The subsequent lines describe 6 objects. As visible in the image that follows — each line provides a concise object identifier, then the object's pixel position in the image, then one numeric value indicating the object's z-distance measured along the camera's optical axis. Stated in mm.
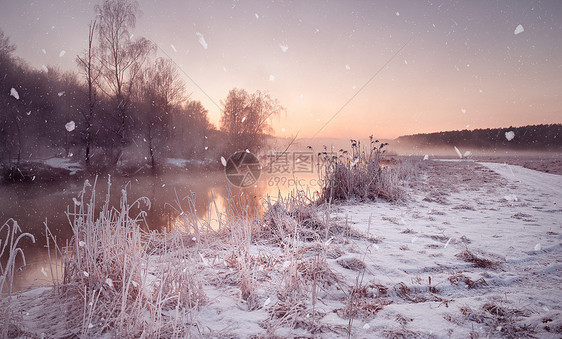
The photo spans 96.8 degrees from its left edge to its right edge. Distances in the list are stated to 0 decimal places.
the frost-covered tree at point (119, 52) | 17406
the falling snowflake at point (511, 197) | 5724
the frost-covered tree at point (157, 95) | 21328
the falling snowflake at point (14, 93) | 17450
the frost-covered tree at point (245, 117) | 21875
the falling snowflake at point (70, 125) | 24875
